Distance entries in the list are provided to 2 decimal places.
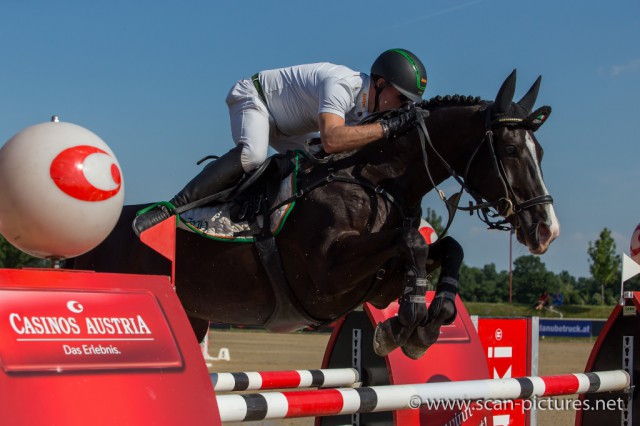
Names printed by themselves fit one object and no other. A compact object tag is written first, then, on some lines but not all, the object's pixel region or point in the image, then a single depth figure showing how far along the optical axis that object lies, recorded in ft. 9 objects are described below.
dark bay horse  29.17
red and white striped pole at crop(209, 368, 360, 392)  34.76
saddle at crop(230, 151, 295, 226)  32.01
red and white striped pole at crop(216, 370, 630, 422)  21.83
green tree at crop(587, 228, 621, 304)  349.41
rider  30.99
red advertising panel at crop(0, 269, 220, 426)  16.22
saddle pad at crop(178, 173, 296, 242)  31.48
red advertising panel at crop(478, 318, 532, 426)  42.09
